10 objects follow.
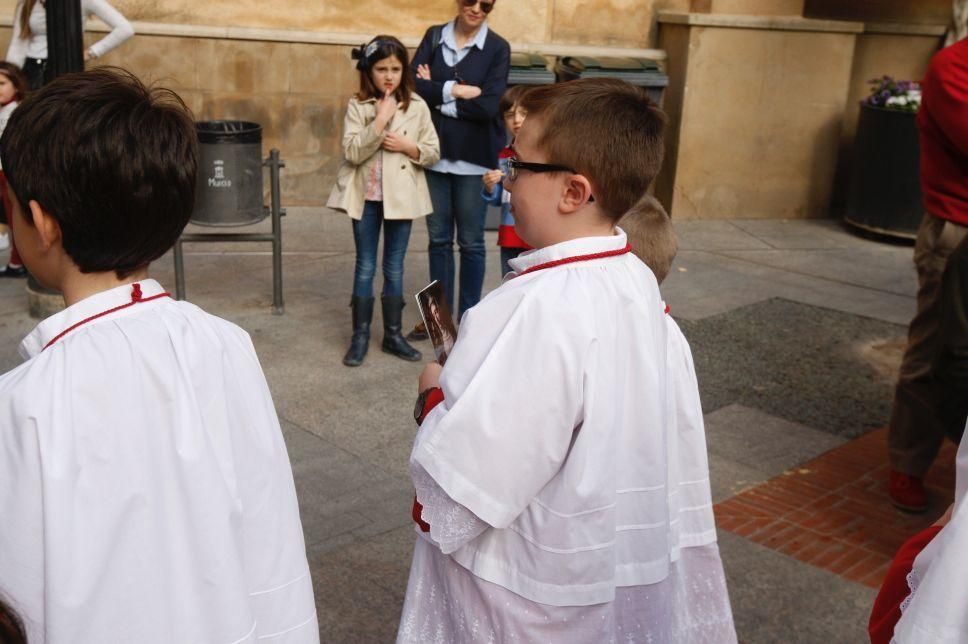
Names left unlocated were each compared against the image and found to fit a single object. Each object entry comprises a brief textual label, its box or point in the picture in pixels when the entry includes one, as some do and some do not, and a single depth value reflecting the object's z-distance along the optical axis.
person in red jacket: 4.52
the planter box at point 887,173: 9.74
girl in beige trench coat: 5.90
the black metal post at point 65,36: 5.88
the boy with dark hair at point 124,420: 1.74
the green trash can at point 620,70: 9.73
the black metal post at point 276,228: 6.81
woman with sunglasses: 6.28
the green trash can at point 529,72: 9.24
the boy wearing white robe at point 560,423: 2.30
